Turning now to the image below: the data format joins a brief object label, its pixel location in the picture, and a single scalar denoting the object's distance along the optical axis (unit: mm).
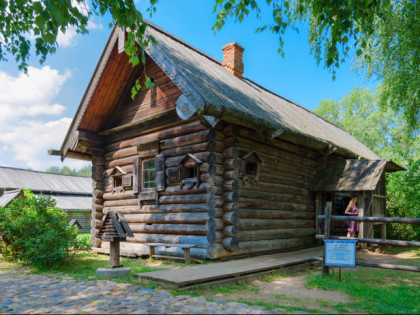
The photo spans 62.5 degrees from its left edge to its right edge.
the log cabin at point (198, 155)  8453
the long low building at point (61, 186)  30344
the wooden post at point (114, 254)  6840
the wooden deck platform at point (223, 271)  5818
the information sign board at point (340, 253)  6431
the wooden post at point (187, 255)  8195
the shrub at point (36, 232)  7934
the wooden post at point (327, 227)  6941
